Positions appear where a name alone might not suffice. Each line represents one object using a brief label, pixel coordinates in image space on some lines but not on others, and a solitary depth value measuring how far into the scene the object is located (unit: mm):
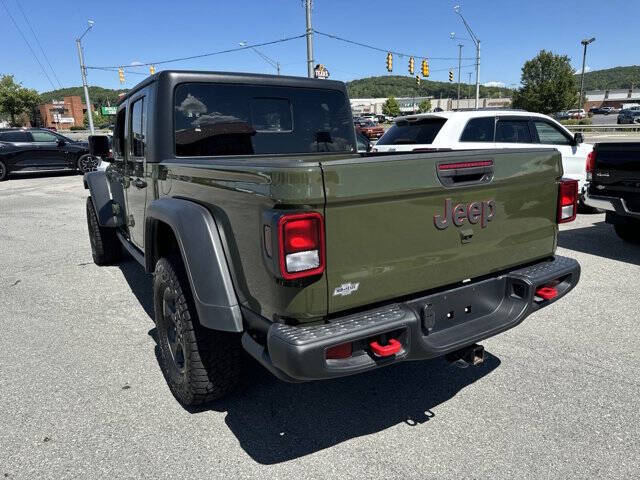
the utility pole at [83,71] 33156
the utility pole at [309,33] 20641
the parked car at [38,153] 16578
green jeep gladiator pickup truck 1956
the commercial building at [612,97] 111750
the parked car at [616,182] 5648
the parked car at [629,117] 45972
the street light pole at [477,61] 31231
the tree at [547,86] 52219
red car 32722
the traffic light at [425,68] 34812
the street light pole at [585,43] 43688
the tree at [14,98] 56062
